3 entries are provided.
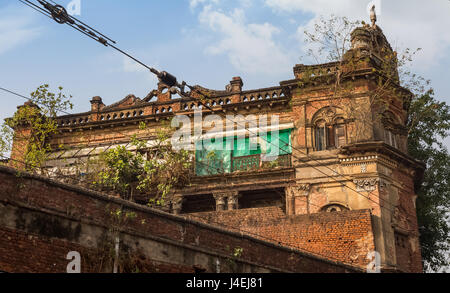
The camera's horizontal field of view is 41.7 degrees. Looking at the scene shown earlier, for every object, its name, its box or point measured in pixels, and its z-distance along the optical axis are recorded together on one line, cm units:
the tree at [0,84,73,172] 2266
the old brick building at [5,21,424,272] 2150
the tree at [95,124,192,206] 2072
